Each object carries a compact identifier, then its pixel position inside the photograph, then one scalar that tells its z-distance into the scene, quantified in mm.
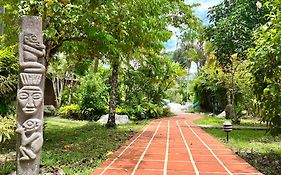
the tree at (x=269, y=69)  5621
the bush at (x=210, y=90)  19430
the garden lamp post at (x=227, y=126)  8492
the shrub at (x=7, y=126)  4662
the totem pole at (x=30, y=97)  4074
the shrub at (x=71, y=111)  16639
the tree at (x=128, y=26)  6824
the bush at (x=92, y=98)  16125
